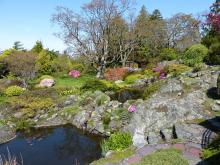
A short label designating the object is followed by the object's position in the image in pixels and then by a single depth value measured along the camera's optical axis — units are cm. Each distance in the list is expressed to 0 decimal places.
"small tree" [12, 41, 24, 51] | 2611
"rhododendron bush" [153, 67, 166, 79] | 1498
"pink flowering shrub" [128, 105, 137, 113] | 954
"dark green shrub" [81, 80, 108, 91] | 1372
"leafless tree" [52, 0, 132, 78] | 1972
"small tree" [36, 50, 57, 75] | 1932
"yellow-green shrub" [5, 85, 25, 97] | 1389
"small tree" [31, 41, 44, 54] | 2237
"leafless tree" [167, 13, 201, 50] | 2687
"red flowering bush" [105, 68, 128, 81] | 1789
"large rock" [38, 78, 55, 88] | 1583
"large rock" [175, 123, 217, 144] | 641
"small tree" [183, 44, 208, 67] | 1617
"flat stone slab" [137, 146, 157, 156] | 614
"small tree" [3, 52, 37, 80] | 1650
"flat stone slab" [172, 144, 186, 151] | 612
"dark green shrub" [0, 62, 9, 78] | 1855
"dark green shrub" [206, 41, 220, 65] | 1497
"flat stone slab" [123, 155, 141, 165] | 585
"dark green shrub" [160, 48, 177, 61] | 2131
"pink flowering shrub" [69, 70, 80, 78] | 1933
